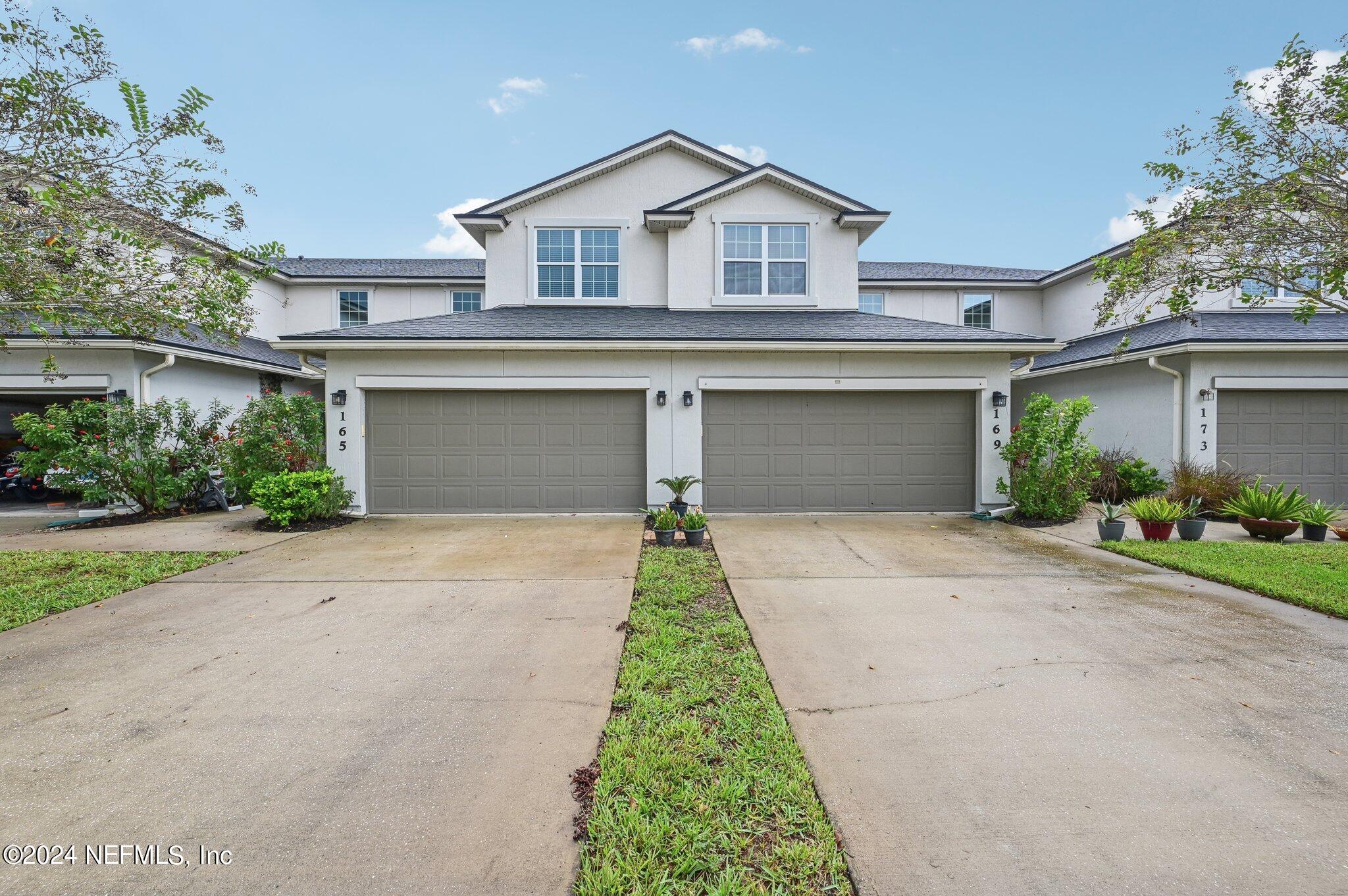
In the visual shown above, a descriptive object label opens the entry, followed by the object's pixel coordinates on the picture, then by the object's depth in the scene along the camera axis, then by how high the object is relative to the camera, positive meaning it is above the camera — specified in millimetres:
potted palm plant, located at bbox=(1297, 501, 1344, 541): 7340 -1136
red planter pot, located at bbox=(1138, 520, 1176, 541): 7312 -1253
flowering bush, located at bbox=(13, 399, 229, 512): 8711 -197
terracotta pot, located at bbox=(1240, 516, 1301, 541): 7242 -1226
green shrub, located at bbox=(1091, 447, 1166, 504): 10023 -778
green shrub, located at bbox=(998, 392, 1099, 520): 8391 -370
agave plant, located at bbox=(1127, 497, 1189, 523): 7289 -983
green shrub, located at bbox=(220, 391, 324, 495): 9070 -14
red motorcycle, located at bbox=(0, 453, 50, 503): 11680 -952
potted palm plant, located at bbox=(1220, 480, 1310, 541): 7309 -1022
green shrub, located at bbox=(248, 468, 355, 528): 8383 -886
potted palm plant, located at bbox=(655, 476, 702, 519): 8000 -730
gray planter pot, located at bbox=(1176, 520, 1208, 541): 7367 -1222
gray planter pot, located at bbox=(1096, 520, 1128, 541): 7277 -1243
